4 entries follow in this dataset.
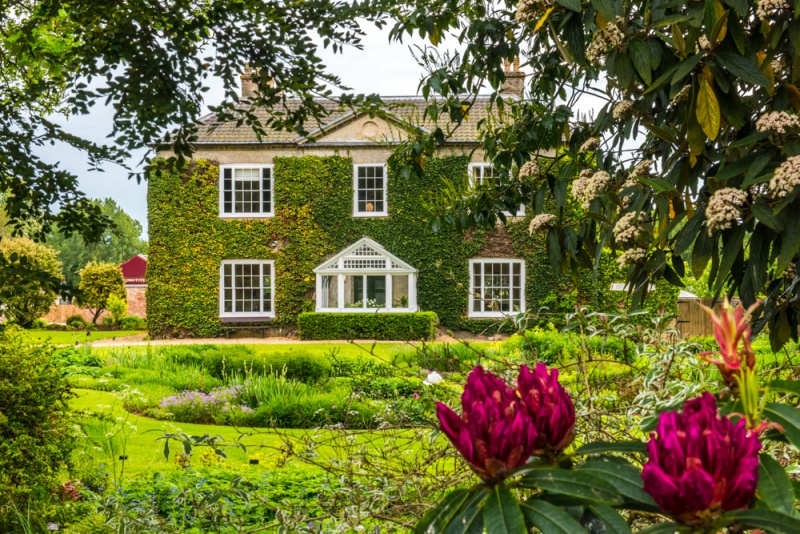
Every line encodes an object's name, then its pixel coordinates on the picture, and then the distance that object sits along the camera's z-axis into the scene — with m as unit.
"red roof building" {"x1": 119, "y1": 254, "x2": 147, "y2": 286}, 43.19
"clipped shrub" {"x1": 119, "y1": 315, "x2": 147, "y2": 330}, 26.94
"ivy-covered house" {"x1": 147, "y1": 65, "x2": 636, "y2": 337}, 18.92
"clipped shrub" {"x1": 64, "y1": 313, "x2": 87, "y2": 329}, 27.16
